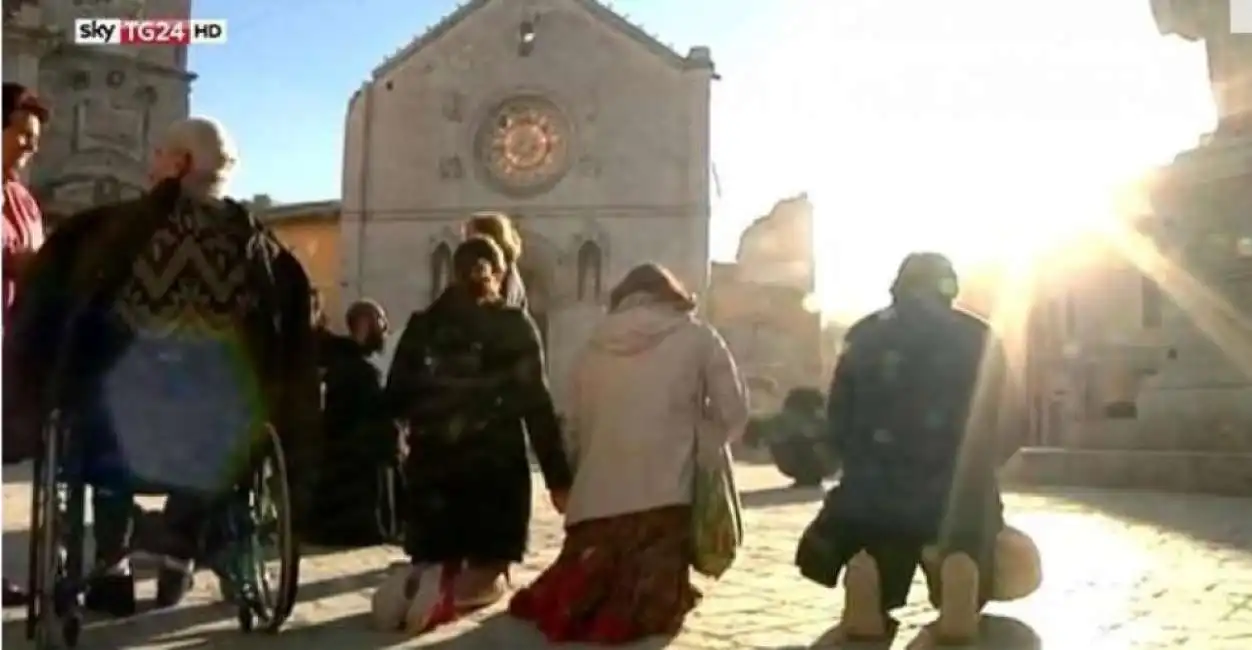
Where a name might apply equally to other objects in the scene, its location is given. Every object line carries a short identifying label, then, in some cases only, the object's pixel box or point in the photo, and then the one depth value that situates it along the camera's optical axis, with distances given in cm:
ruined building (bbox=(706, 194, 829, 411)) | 3844
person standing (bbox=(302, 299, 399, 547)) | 759
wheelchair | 395
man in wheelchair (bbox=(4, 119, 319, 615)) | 399
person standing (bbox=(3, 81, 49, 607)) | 484
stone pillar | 1141
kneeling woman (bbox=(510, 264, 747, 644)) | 482
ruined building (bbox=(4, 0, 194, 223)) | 2972
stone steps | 1144
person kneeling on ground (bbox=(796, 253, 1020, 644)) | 470
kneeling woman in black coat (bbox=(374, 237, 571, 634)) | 510
